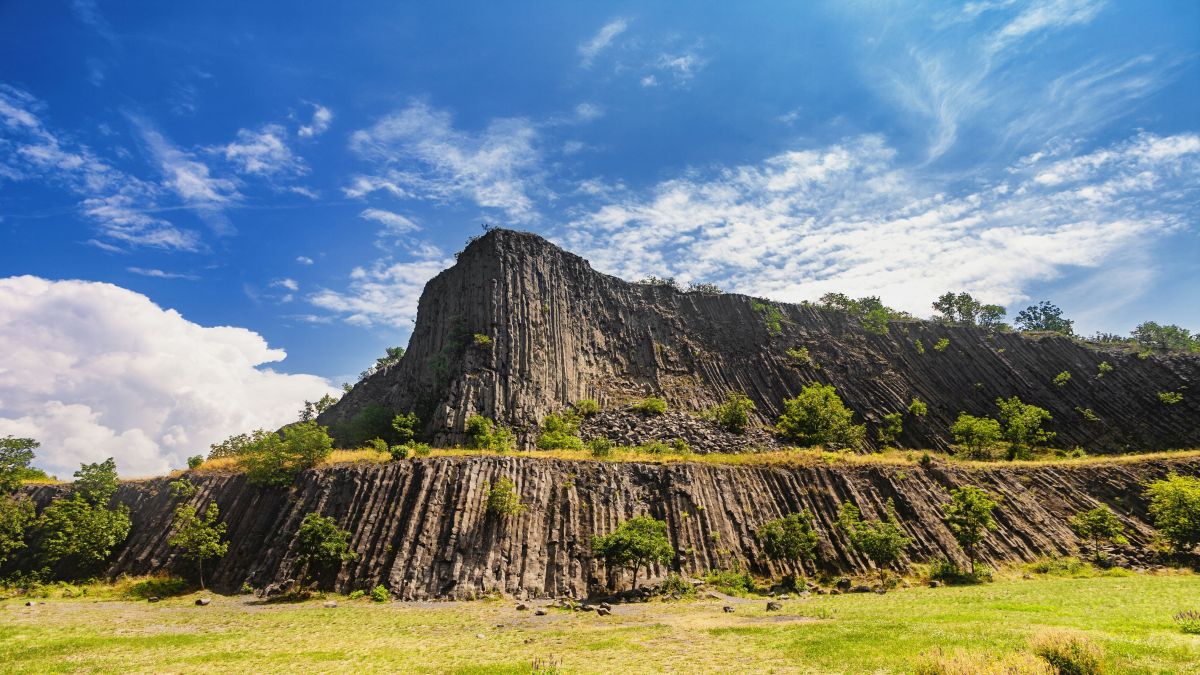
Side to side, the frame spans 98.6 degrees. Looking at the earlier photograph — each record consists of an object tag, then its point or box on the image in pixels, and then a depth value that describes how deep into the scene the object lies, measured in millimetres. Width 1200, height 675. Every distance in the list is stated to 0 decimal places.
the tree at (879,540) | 32750
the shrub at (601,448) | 44531
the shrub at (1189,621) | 14348
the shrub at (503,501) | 35344
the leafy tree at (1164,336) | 94544
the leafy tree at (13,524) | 35681
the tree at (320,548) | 32281
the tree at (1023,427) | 60531
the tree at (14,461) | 40250
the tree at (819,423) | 61906
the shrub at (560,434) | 51344
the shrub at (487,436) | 48812
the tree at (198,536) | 34125
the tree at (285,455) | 39406
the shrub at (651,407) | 64625
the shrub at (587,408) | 62688
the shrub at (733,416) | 63625
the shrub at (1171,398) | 65188
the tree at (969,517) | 34344
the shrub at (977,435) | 60344
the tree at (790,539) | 34750
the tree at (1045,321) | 118312
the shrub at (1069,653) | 11586
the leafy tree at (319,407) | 76625
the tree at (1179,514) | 35688
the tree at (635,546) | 31250
